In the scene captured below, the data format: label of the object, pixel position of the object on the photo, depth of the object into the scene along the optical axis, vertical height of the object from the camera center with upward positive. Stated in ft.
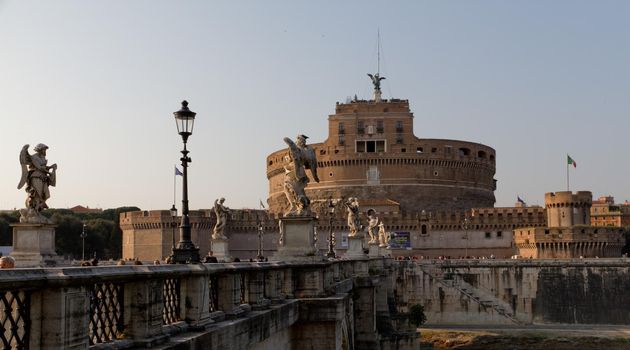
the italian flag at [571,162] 294.46 +25.21
